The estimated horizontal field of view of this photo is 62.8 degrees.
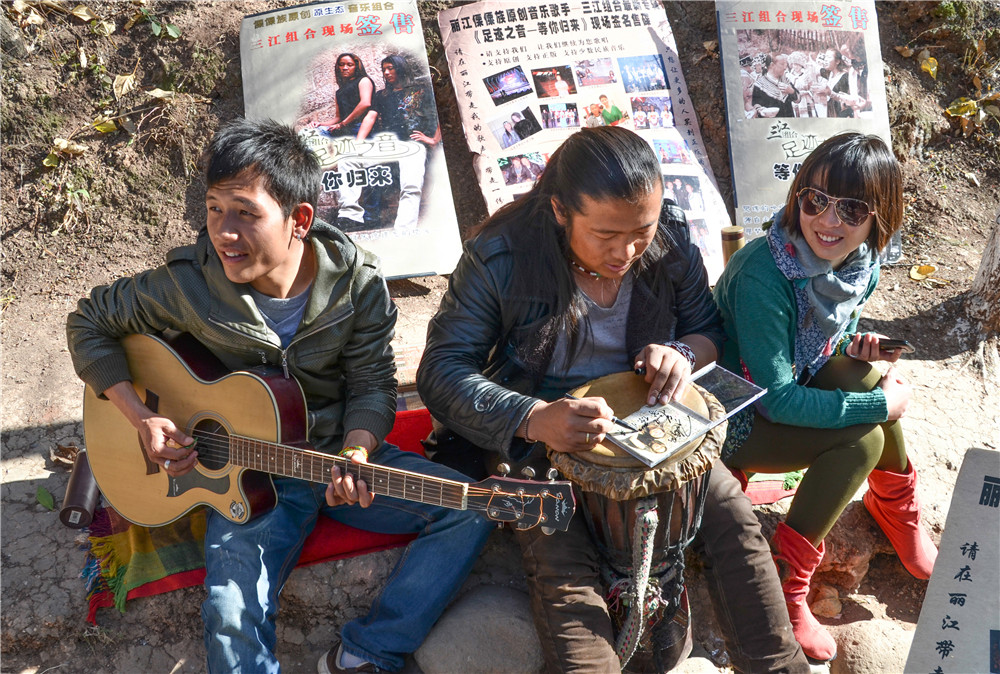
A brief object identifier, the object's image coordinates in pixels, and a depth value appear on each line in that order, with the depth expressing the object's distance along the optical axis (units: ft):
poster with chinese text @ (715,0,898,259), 17.94
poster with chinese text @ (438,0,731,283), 17.10
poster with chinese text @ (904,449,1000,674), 7.82
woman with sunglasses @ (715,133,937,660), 9.64
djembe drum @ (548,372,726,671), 7.95
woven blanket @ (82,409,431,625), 9.87
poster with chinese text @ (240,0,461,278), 16.19
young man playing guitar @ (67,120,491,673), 8.80
